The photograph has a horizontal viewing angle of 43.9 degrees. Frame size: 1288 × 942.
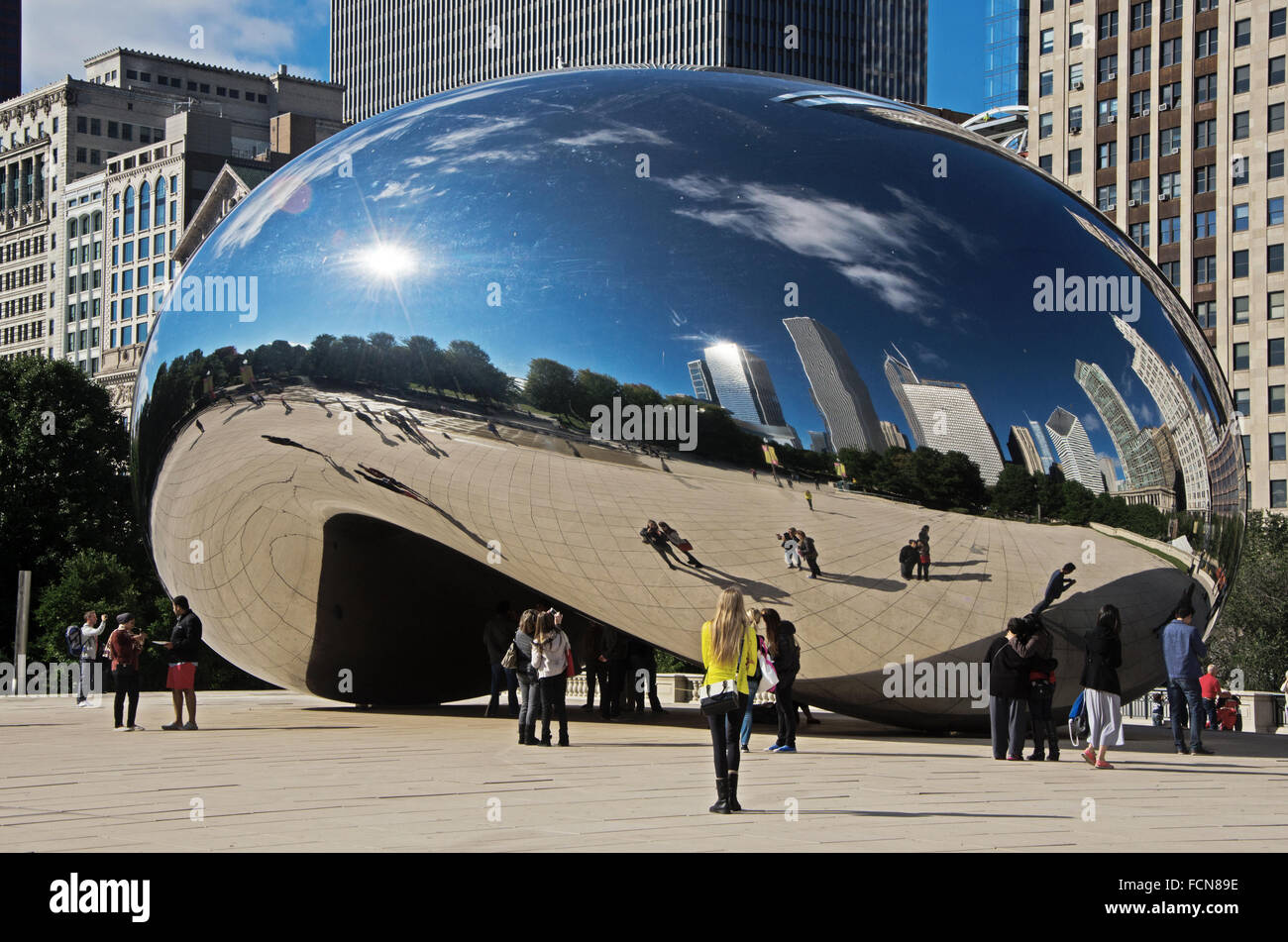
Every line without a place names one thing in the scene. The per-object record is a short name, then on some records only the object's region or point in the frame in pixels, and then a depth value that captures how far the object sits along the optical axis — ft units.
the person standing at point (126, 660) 59.98
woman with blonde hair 35.68
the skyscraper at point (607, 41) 478.18
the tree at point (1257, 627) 187.32
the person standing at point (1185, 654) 50.88
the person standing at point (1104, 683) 47.09
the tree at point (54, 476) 185.47
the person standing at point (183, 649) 56.90
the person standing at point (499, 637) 59.62
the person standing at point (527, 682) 51.72
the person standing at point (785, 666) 47.21
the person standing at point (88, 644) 83.05
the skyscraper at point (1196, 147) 290.35
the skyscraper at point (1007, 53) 435.94
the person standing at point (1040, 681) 47.47
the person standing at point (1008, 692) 47.16
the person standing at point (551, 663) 51.52
